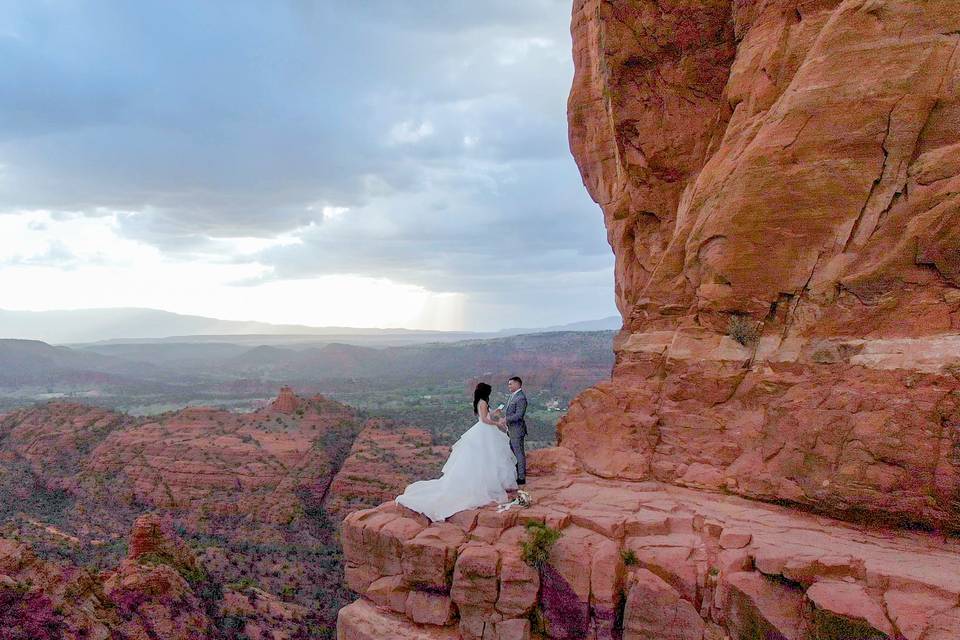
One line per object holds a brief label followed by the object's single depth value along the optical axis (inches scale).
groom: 444.5
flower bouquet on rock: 408.5
